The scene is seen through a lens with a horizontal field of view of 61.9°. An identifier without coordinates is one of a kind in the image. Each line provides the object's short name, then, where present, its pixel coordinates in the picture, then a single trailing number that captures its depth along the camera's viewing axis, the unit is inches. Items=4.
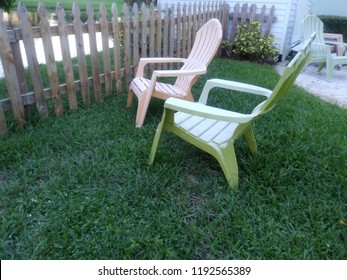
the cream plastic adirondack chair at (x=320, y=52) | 219.4
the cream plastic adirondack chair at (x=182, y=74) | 123.7
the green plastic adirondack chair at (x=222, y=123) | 78.9
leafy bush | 262.8
